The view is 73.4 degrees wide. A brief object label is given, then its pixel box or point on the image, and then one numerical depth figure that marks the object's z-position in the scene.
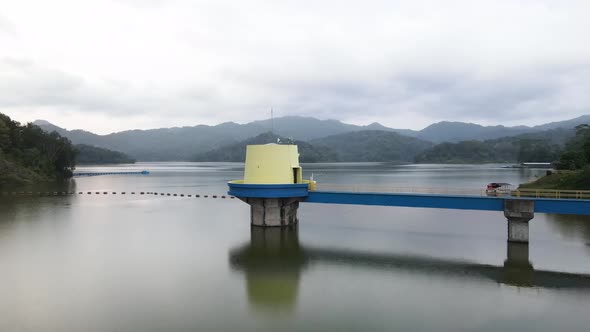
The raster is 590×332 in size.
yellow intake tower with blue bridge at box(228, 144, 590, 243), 25.81
